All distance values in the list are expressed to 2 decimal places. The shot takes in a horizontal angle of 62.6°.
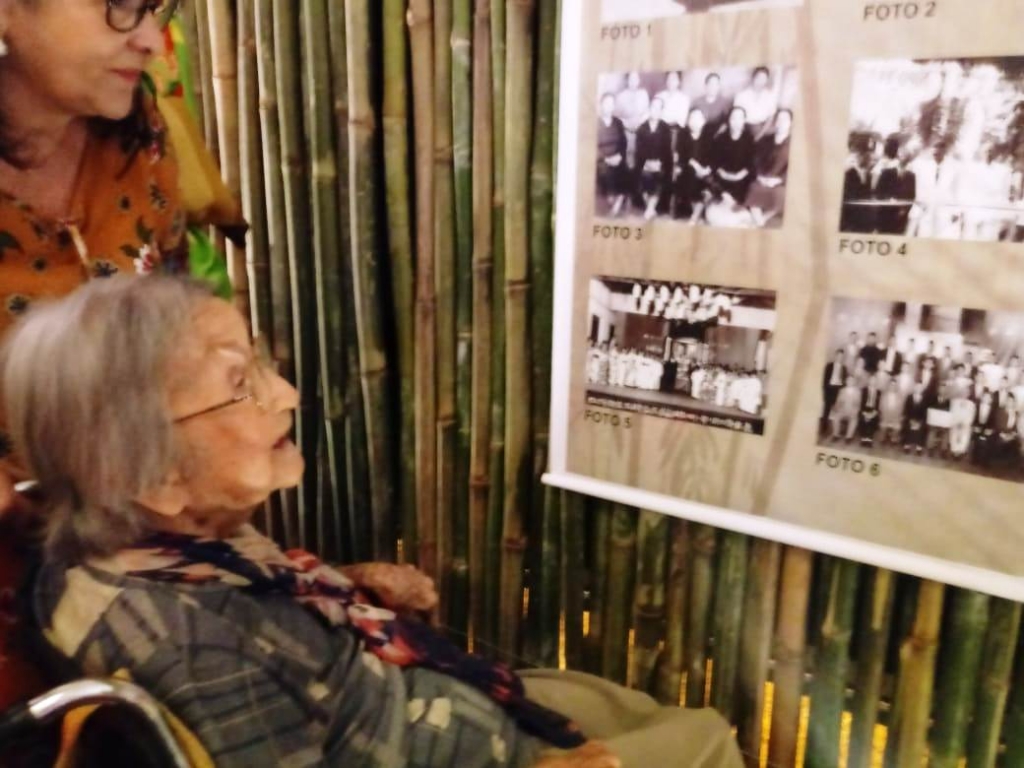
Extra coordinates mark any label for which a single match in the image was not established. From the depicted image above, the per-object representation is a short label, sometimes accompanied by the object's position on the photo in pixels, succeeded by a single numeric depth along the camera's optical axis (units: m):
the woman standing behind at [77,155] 1.04
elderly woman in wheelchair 0.94
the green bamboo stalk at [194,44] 1.77
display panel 1.09
